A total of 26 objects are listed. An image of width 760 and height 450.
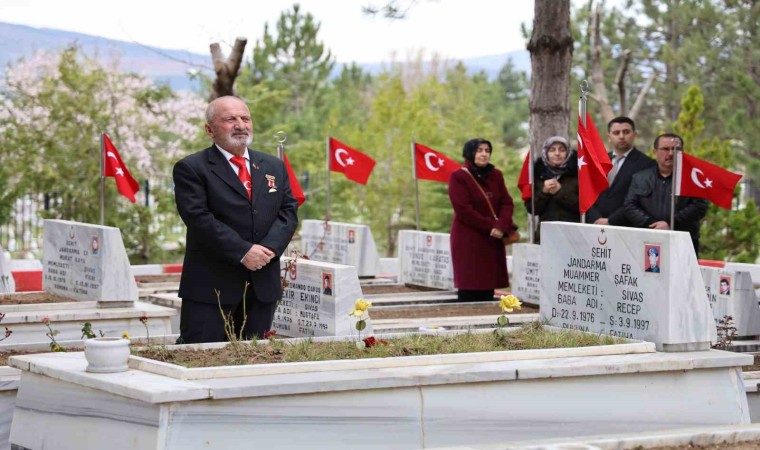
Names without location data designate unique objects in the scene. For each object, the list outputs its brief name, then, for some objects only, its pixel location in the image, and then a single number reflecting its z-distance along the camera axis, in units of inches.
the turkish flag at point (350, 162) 629.9
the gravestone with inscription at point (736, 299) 407.2
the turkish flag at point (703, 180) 416.2
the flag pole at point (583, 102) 375.6
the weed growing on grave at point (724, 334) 370.0
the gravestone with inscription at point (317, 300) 350.6
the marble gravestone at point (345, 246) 624.1
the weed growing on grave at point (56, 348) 308.8
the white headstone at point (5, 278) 514.1
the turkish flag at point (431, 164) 615.8
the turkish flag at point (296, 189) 569.0
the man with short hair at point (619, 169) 443.8
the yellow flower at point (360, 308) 295.9
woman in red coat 498.6
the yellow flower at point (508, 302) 304.8
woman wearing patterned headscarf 471.2
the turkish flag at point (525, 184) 499.5
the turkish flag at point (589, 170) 374.9
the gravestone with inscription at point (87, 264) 445.7
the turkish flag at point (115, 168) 518.9
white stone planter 253.0
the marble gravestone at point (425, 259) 593.6
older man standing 300.2
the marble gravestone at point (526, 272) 510.6
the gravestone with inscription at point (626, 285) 293.3
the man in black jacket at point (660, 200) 428.1
